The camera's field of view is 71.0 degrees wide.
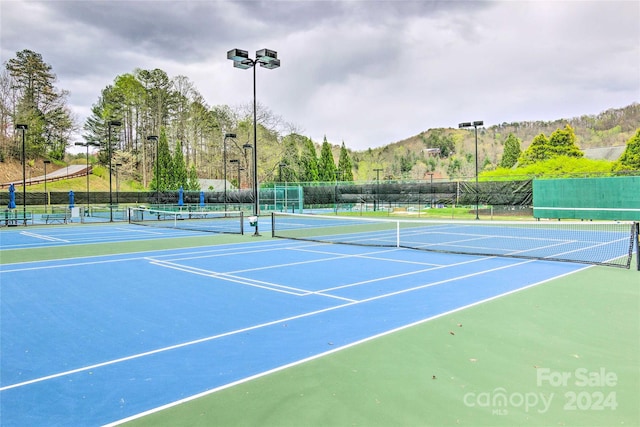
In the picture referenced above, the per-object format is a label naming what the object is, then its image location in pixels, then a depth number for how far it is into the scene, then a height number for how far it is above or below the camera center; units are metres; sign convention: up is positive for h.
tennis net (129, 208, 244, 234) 22.73 -1.57
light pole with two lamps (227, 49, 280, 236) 15.49 +4.82
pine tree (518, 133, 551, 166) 54.53 +5.06
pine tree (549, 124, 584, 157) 53.25 +5.73
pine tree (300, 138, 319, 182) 56.41 +3.95
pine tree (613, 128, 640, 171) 41.84 +3.32
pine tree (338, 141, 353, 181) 61.96 +3.91
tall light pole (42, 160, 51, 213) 40.97 -0.04
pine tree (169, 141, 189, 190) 49.78 +2.77
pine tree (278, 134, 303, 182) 53.59 +4.26
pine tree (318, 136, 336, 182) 58.91 +3.81
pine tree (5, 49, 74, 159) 65.50 +14.88
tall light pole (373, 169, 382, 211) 35.07 -0.30
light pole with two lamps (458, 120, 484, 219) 27.67 +4.32
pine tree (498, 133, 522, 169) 71.56 +6.46
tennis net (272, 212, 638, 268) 11.58 -1.61
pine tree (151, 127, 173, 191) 48.62 +3.05
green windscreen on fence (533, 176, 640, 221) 24.56 -0.31
